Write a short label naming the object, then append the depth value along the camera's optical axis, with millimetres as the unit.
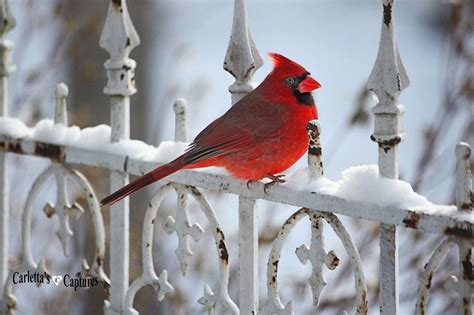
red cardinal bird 6047
